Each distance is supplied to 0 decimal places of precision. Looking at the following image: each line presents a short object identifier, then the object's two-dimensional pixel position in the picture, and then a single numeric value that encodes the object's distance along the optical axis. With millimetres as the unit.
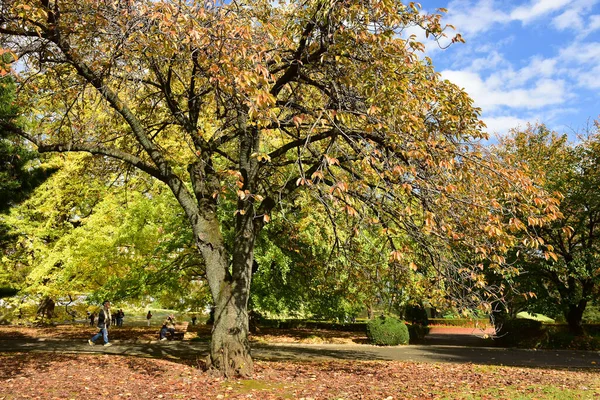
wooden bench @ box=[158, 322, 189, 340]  18125
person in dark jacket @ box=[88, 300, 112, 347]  14133
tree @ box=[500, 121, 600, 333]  19688
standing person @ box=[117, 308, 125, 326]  26344
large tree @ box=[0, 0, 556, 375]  6359
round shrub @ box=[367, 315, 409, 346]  20547
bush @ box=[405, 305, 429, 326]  29038
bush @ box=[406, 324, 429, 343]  23875
